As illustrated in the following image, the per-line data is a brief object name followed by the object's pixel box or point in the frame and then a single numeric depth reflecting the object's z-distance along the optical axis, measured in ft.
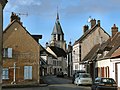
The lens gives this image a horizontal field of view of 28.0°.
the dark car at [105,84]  67.23
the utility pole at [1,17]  50.46
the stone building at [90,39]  153.67
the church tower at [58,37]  324.18
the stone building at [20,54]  104.32
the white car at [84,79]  98.99
